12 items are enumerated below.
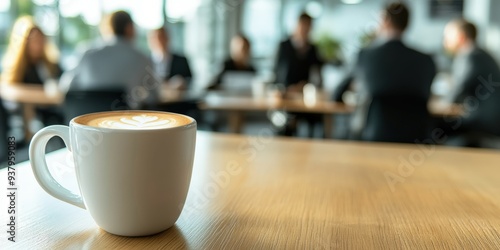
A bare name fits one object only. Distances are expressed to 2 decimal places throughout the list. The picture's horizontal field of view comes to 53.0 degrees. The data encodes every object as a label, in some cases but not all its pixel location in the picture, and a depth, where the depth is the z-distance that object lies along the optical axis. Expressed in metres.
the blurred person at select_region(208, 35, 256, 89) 4.84
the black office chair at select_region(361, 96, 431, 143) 2.51
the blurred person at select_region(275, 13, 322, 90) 4.75
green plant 5.79
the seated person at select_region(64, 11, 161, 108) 2.77
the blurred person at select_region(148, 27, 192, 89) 4.86
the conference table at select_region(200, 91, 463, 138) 2.97
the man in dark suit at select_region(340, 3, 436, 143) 2.53
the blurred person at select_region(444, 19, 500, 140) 3.15
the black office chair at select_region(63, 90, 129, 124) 2.29
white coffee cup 0.46
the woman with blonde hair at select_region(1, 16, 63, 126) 3.86
